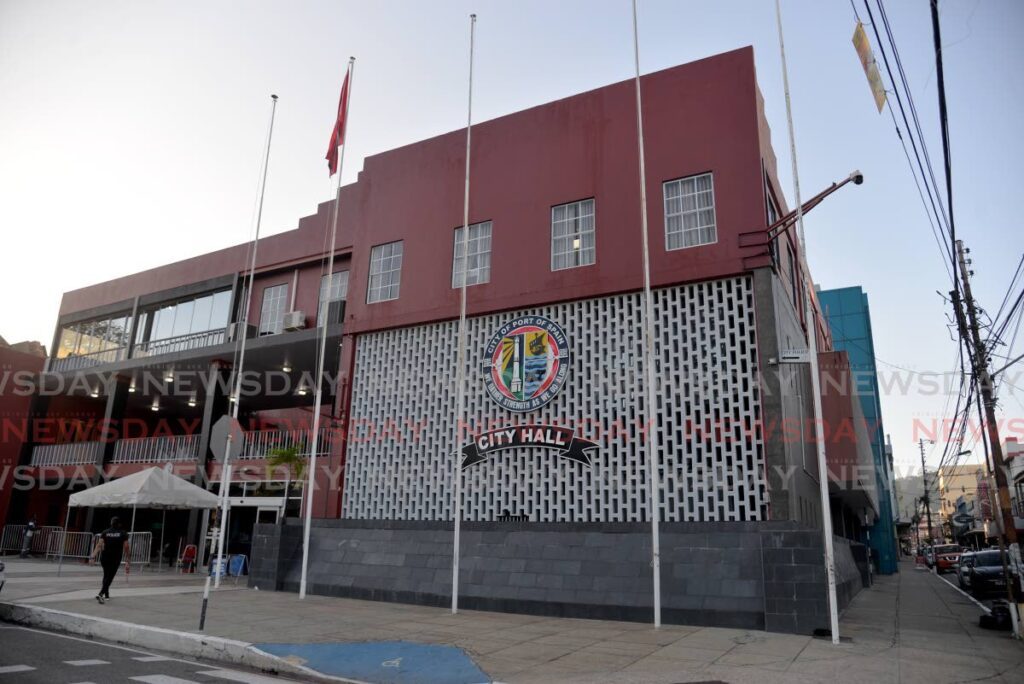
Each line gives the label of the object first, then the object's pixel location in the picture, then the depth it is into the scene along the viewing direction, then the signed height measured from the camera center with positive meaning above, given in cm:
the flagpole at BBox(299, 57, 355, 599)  1604 +94
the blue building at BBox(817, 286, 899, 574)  4147 +1016
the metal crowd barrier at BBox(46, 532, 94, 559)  2731 -72
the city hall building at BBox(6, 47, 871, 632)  1354 +356
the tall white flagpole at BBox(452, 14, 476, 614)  1383 +323
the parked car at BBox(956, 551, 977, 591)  2412 -104
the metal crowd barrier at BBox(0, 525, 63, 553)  2930 -49
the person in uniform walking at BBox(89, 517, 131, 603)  1378 -48
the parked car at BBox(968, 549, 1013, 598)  2000 -104
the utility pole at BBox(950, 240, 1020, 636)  1223 +282
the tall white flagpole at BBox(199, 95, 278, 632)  1069 +753
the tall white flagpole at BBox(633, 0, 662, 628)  1226 +183
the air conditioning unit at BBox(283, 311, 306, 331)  2355 +697
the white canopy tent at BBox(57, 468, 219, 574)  1839 +94
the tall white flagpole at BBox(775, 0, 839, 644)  1048 +192
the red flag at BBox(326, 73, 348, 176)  1827 +1028
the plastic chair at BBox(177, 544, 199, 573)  2398 -97
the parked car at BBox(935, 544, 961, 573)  4012 -108
